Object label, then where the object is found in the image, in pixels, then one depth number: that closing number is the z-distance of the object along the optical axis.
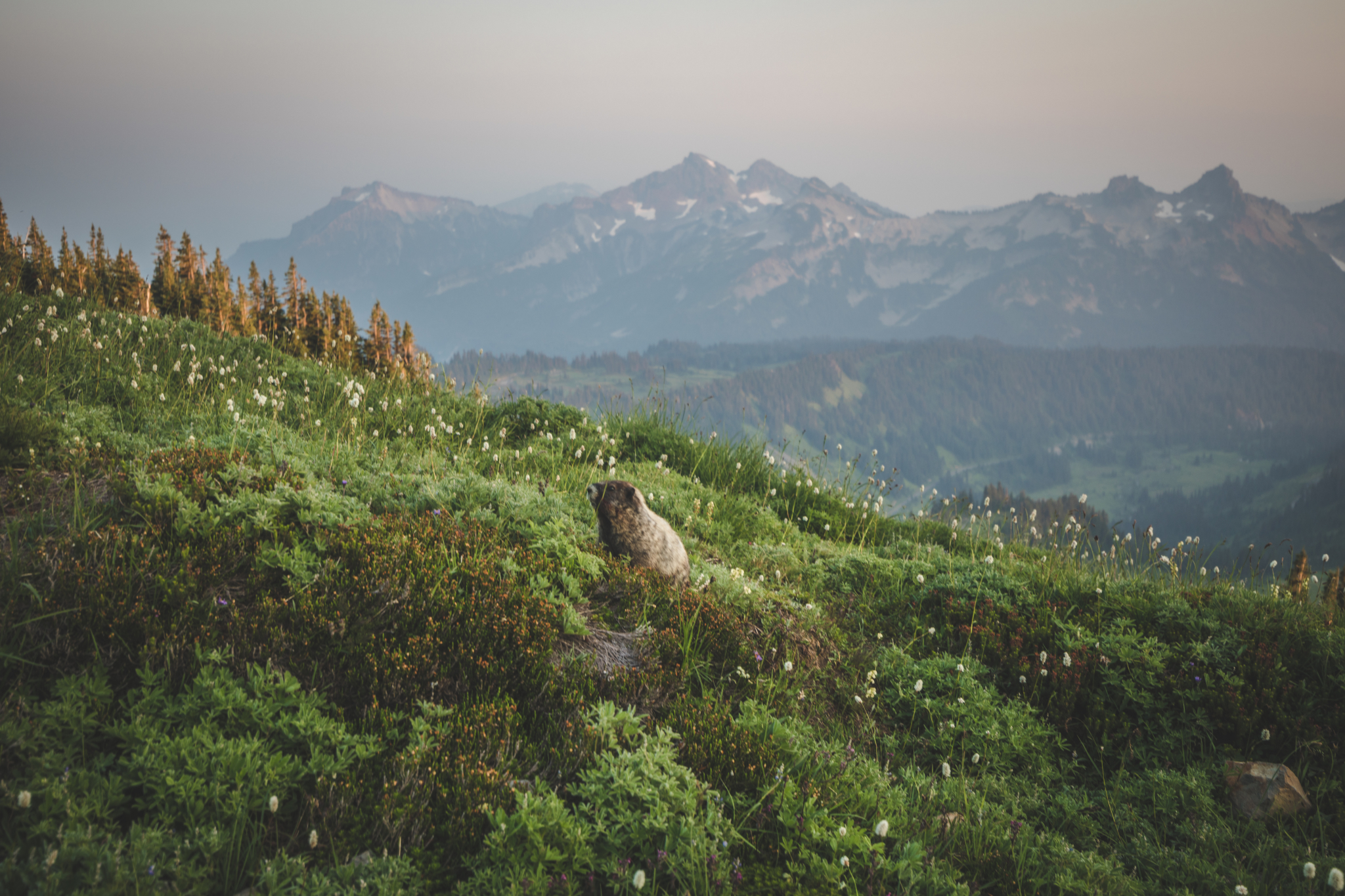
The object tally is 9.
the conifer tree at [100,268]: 20.23
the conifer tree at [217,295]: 19.42
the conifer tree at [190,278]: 22.09
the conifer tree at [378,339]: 25.30
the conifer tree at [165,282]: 22.27
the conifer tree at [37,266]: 18.33
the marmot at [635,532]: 6.45
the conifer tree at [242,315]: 19.84
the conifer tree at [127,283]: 19.03
